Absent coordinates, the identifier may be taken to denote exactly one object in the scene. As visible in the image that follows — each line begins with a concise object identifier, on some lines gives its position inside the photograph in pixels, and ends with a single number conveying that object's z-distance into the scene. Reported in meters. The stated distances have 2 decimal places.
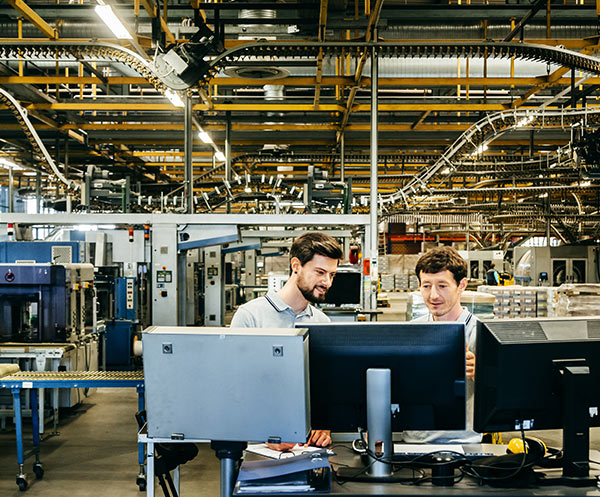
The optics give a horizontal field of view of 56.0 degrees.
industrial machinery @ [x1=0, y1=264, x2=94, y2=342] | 5.59
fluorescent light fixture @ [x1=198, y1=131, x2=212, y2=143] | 9.07
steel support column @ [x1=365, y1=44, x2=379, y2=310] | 6.52
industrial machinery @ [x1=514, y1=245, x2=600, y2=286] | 14.44
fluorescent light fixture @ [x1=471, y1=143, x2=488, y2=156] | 7.77
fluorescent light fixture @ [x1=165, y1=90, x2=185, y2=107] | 5.83
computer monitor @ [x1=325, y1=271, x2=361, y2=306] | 7.76
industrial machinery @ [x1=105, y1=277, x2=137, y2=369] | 8.06
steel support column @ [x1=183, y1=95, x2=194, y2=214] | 7.20
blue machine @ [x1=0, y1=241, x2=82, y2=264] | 7.91
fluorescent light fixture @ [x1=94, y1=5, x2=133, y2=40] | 4.11
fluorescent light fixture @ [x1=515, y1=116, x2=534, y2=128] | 6.84
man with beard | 2.68
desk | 1.83
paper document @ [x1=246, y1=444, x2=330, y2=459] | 2.07
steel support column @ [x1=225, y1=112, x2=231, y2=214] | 8.83
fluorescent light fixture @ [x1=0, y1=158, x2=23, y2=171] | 10.16
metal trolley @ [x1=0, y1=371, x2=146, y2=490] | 4.35
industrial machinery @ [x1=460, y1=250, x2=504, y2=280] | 18.69
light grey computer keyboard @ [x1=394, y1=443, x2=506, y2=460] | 2.18
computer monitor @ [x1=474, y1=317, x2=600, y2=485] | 1.93
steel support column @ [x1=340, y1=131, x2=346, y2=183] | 9.52
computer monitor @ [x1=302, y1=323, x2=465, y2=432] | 1.94
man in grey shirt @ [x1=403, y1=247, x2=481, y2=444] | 2.64
